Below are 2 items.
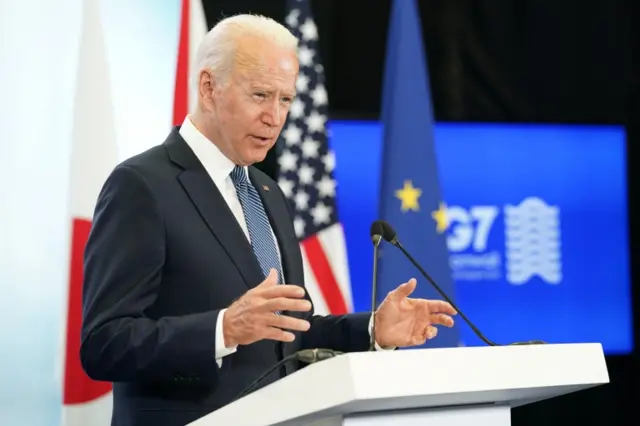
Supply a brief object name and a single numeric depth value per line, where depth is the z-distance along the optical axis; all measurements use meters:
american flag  12.99
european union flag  13.08
